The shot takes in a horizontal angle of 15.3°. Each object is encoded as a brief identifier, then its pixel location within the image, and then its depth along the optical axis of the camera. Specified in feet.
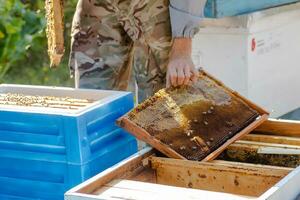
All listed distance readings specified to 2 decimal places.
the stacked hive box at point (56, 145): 11.71
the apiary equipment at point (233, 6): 17.27
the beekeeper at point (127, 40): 13.60
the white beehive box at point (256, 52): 18.11
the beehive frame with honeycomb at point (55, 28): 13.84
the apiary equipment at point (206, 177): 10.34
